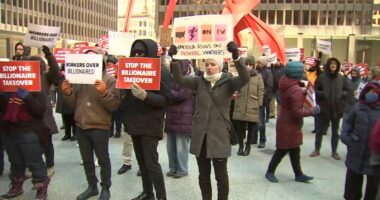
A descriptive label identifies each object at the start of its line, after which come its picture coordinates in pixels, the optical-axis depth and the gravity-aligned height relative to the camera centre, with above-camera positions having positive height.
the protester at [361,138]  5.00 -0.88
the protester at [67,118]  9.52 -1.39
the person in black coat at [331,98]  8.51 -0.72
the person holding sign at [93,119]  5.41 -0.76
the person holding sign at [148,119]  5.22 -0.73
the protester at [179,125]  6.79 -1.02
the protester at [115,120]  9.61 -1.49
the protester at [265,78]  10.40 -0.44
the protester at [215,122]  4.92 -0.70
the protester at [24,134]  5.33 -0.97
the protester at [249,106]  8.55 -0.90
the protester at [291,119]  6.40 -0.87
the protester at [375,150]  4.26 -0.86
